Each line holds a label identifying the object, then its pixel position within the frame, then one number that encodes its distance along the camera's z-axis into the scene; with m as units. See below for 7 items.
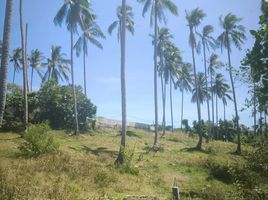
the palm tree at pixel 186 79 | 42.11
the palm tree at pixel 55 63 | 41.26
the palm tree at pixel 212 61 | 39.46
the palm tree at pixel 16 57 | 42.01
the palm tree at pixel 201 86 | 47.42
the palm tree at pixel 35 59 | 41.94
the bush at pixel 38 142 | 13.34
